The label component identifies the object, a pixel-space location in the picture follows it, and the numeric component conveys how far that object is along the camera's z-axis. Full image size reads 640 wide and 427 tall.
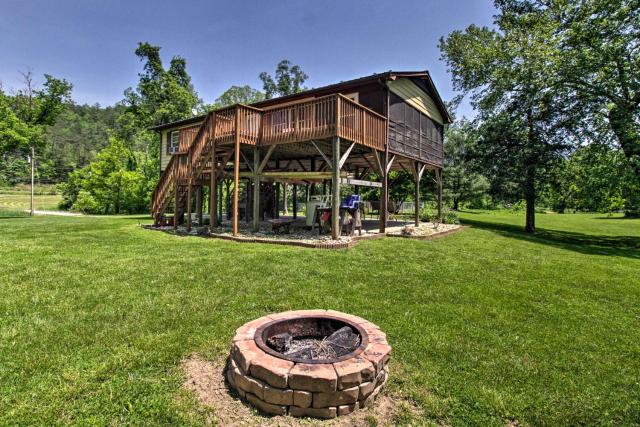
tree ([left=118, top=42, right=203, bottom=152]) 32.88
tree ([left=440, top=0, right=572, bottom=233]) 16.62
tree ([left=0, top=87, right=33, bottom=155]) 18.75
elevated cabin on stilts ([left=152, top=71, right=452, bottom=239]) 9.68
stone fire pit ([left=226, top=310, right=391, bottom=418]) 2.28
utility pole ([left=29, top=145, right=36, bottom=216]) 21.10
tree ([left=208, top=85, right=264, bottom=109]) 52.48
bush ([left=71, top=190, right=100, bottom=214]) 27.41
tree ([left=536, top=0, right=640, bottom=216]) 14.30
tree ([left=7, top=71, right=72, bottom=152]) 22.53
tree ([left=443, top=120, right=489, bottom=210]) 33.03
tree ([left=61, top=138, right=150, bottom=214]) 27.72
